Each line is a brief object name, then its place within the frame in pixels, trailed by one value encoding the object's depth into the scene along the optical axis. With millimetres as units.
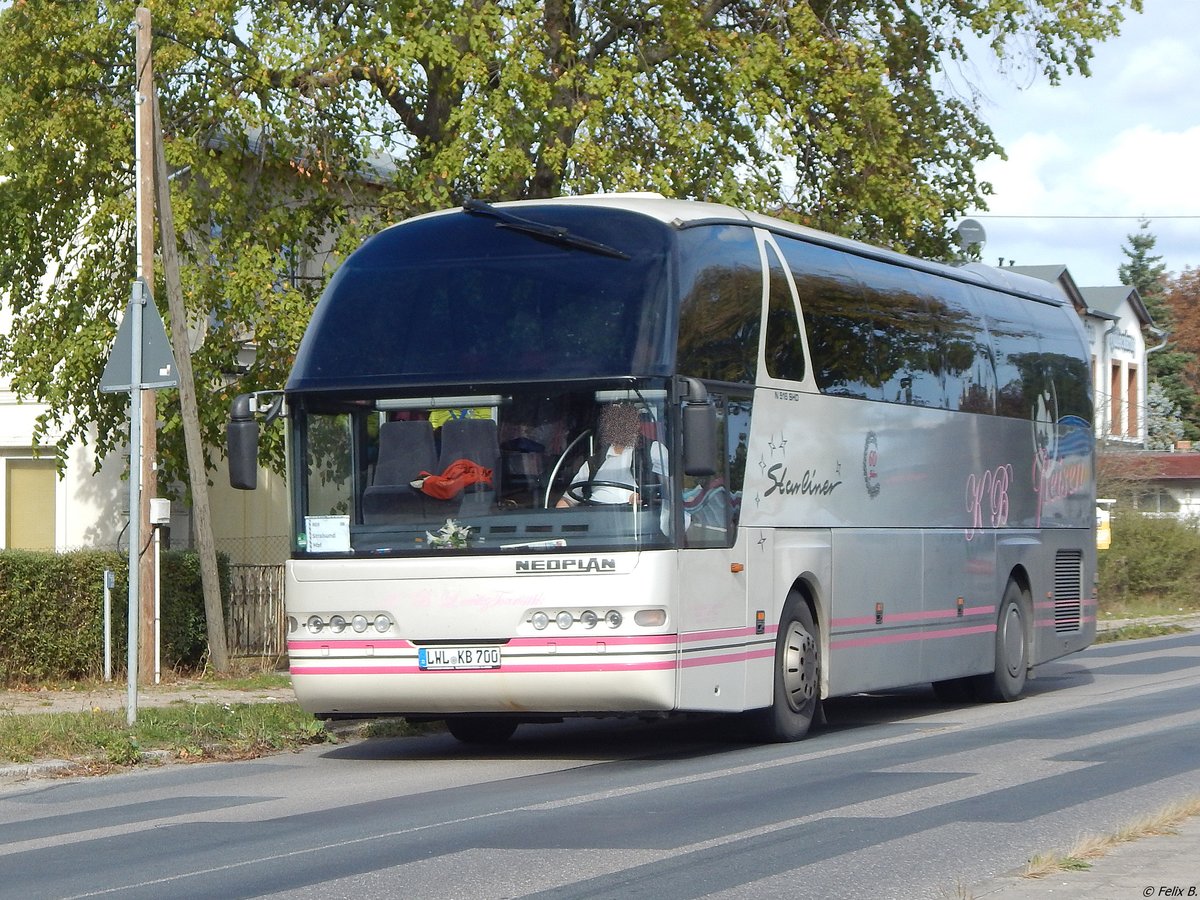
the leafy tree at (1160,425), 68500
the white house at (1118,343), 65438
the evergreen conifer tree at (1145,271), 78938
